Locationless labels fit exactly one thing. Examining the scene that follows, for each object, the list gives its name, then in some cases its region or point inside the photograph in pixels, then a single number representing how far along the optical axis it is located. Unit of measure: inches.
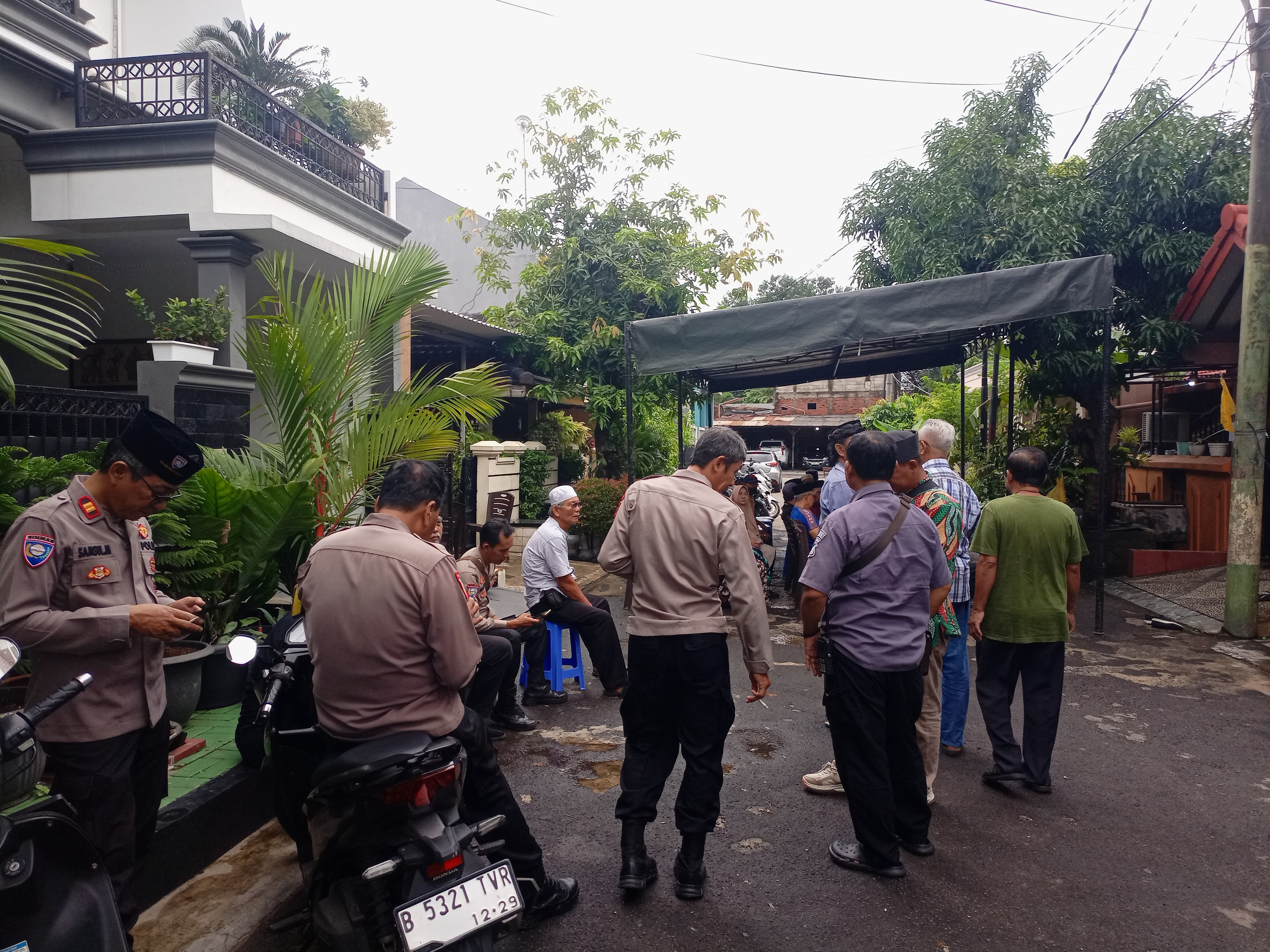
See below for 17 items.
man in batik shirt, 163.2
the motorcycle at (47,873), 75.6
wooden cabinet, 409.4
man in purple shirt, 139.4
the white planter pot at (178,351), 241.8
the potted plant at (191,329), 243.6
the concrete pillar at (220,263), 327.0
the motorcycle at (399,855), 95.3
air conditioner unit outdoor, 544.7
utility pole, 295.1
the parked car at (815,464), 420.6
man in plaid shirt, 178.9
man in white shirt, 222.1
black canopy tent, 286.7
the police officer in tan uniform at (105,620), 95.7
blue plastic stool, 234.1
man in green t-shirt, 170.6
